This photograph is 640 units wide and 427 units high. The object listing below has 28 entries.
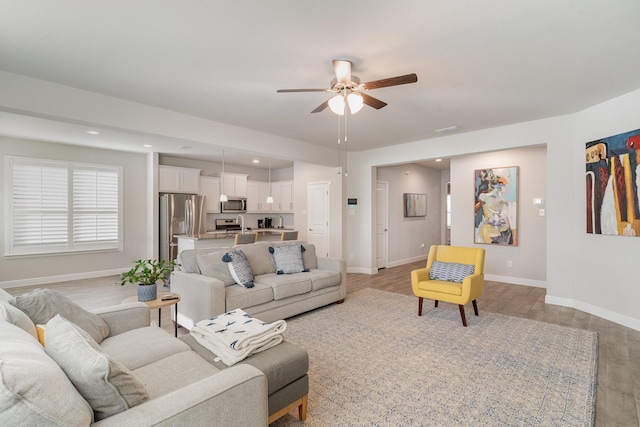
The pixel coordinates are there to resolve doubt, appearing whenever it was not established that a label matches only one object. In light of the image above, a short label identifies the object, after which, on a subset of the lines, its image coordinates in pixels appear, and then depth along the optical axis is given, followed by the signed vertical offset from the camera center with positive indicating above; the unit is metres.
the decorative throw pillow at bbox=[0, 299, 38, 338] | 1.46 -0.50
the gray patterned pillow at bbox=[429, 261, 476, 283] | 3.81 -0.71
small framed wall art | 7.97 +0.26
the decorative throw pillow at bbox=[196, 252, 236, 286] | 3.53 -0.60
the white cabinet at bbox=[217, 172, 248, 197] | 7.75 +0.77
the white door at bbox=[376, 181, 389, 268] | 7.26 -0.21
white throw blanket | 1.84 -0.76
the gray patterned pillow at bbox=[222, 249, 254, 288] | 3.55 -0.63
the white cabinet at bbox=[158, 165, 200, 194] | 6.68 +0.78
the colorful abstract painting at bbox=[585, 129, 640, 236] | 3.45 +0.34
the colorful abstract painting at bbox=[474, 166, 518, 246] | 5.59 +0.15
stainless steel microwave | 7.80 +0.25
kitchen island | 5.59 -0.48
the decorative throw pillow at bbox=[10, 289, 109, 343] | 1.84 -0.58
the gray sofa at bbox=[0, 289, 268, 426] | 0.90 -0.70
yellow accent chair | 3.55 -0.83
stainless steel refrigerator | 6.58 -0.09
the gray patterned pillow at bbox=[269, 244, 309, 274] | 4.20 -0.60
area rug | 2.03 -1.29
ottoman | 1.78 -0.93
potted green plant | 2.73 -0.58
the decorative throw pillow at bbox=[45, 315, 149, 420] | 1.11 -0.59
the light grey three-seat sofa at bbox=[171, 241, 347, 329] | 3.22 -0.83
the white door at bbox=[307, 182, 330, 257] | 6.76 -0.03
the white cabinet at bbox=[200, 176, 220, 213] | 7.45 +0.56
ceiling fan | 2.63 +1.10
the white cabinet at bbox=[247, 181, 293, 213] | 8.42 +0.51
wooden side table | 2.69 -0.77
